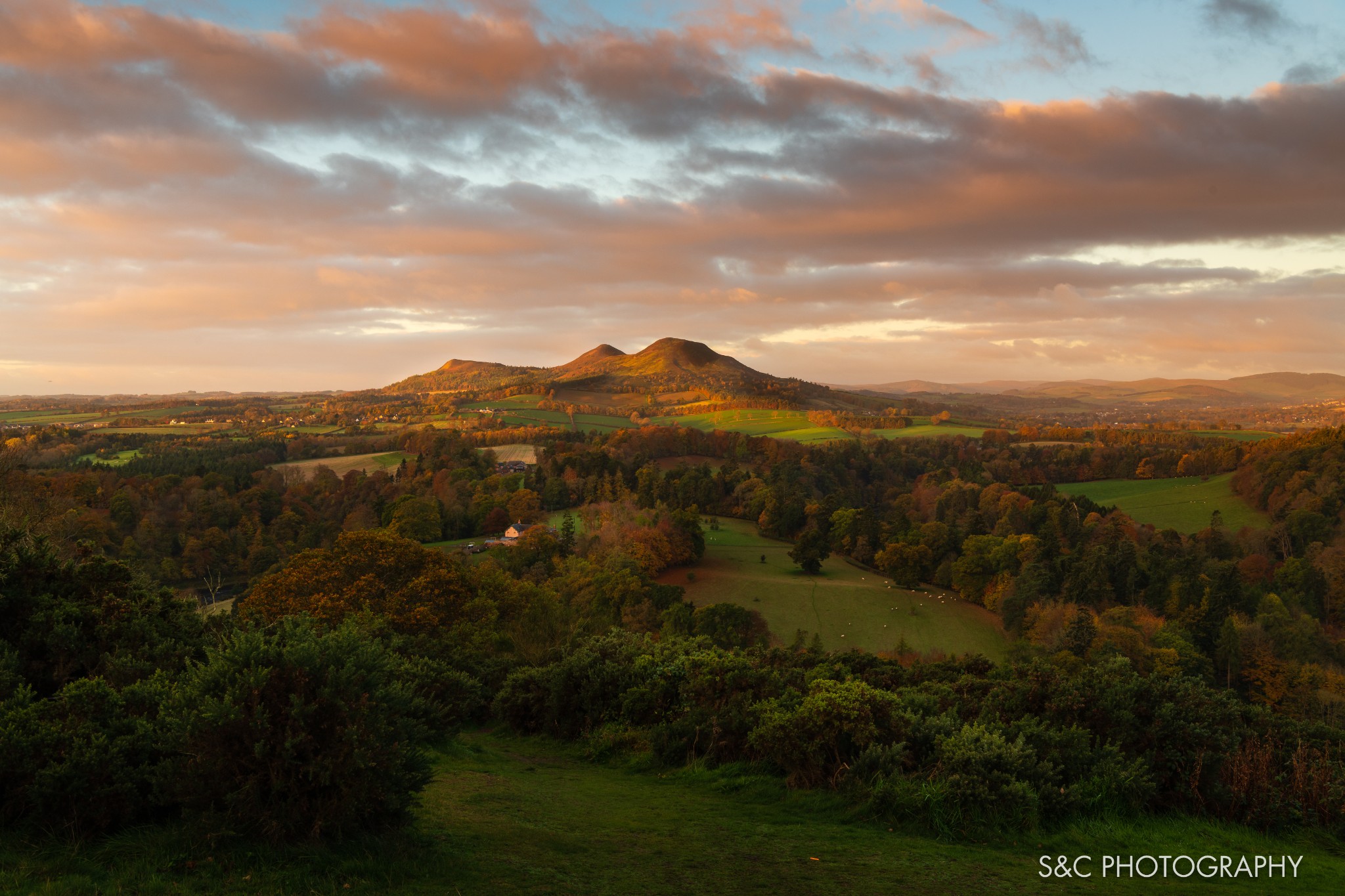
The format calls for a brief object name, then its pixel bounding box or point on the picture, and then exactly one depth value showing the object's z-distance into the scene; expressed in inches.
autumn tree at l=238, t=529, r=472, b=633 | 911.0
